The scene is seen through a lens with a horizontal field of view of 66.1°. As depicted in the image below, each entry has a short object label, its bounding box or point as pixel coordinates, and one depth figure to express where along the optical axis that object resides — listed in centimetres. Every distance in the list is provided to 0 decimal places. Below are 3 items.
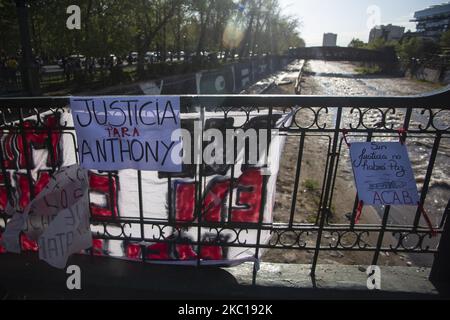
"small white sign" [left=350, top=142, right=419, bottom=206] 278
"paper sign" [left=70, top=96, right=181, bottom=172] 264
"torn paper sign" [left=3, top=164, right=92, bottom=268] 291
